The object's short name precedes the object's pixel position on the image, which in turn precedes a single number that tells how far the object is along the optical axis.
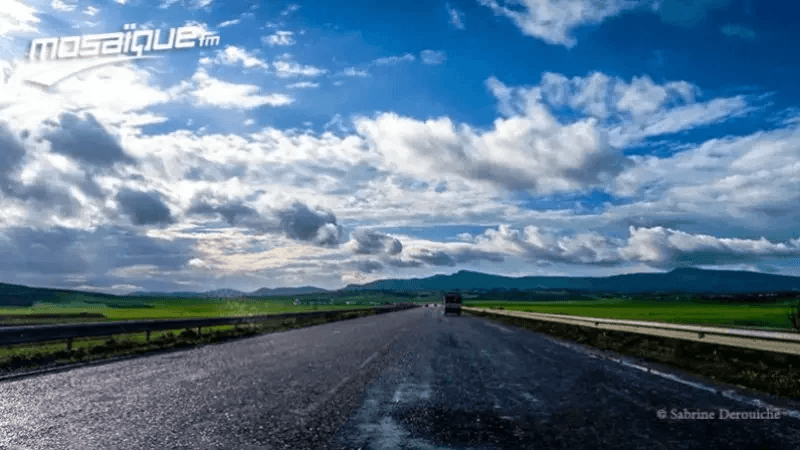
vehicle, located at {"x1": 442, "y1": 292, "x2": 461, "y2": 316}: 77.31
